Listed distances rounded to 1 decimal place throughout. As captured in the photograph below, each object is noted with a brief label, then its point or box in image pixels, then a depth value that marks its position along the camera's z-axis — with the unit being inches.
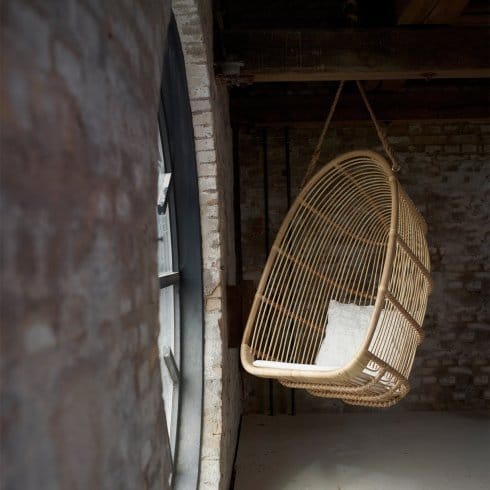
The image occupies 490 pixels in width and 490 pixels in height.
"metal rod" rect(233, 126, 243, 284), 184.2
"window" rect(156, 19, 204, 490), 102.6
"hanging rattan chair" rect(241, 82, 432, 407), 104.2
